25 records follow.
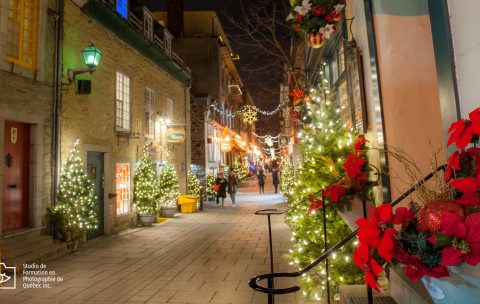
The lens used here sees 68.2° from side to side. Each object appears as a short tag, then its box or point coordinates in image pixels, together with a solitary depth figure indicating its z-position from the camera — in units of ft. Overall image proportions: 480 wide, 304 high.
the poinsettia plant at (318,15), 19.45
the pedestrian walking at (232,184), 64.13
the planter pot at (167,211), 50.24
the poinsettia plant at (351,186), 15.07
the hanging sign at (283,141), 84.64
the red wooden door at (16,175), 25.96
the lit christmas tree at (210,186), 77.75
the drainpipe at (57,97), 29.60
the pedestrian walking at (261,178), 85.29
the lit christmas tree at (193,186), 64.69
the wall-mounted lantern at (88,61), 31.48
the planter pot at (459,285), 6.50
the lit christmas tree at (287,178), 57.23
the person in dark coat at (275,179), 84.04
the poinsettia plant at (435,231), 6.53
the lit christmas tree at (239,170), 118.56
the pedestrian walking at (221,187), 63.36
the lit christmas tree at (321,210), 16.51
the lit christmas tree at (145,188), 43.19
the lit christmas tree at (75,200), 29.40
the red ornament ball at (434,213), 7.00
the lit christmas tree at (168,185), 49.21
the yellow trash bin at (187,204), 56.34
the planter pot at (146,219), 42.86
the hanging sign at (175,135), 51.34
